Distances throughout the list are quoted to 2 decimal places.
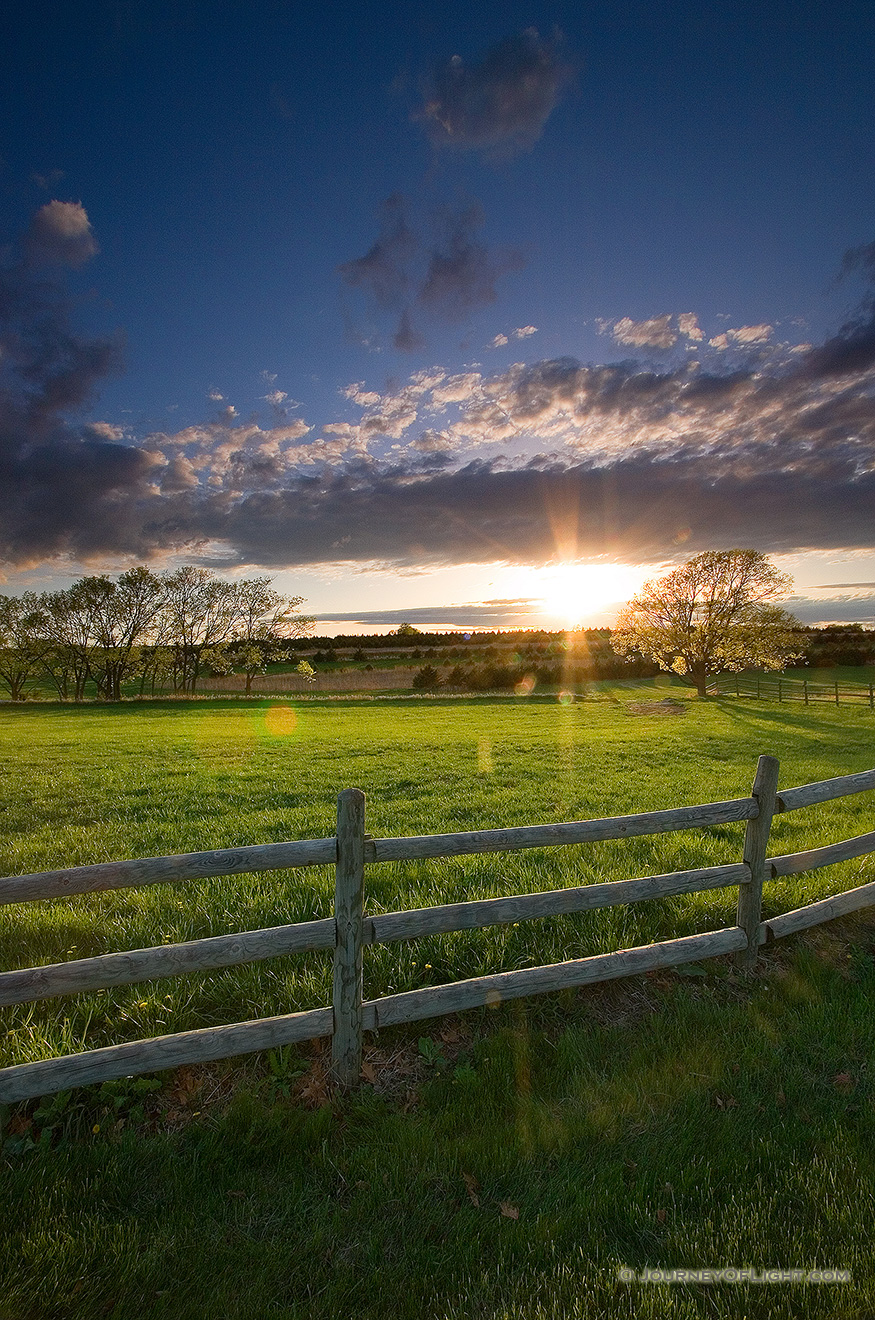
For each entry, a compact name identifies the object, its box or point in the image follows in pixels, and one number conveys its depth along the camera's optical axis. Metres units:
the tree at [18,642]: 61.84
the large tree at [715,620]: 48.41
